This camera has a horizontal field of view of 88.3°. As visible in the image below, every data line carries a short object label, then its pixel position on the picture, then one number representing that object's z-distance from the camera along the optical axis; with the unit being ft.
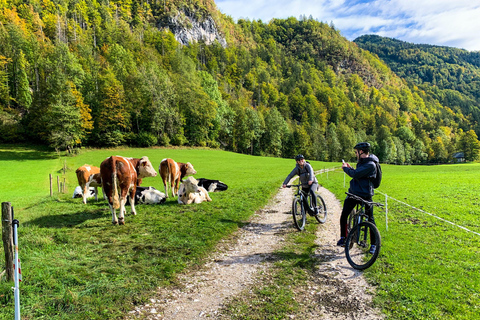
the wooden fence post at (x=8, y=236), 15.21
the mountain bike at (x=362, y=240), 20.07
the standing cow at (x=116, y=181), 31.73
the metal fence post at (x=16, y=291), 11.91
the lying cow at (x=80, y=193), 51.02
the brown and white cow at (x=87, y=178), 44.98
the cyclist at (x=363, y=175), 21.20
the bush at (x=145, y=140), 188.85
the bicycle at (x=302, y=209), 31.94
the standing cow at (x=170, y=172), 55.57
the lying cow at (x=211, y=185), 63.62
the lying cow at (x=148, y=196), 45.80
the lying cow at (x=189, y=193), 44.63
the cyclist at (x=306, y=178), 32.86
